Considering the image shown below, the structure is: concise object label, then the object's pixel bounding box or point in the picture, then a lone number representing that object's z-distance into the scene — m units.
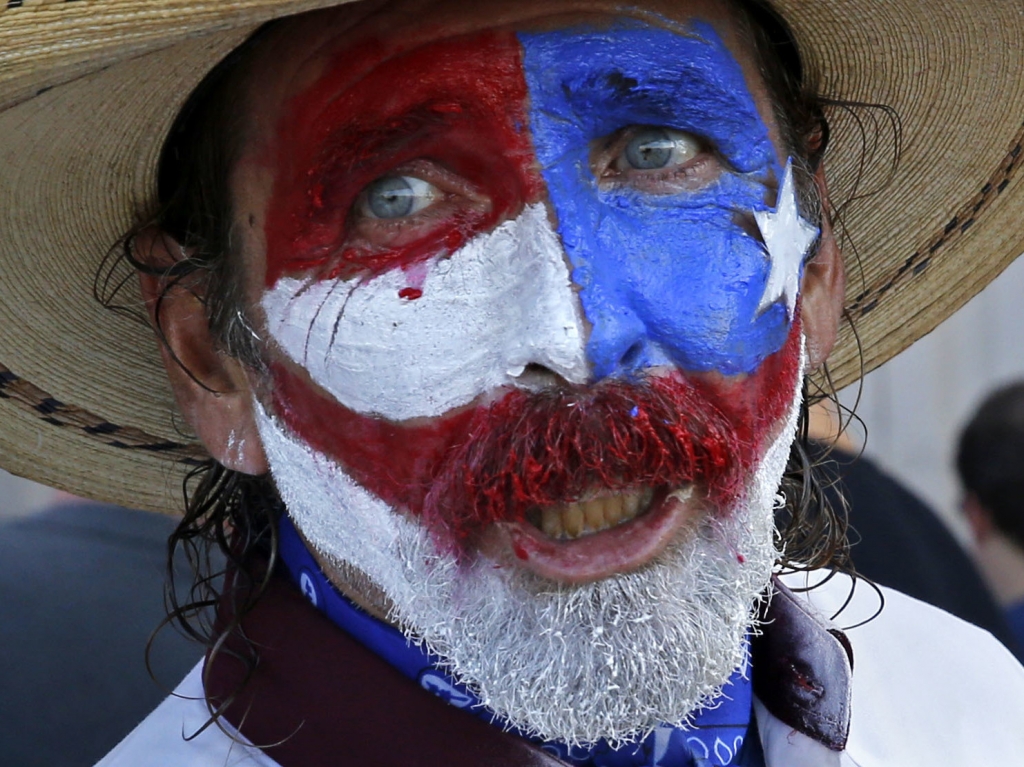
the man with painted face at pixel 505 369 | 0.70
